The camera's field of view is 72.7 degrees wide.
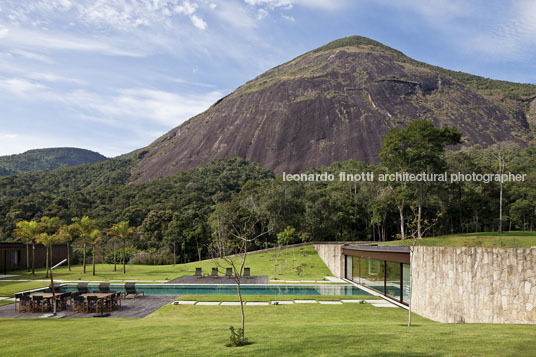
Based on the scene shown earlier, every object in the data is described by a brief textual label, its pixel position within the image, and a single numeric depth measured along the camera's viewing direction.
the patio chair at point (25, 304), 13.52
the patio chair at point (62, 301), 13.97
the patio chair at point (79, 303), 13.60
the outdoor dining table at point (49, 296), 13.62
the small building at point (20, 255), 28.21
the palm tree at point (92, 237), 27.60
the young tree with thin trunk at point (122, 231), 28.32
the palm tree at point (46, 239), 25.50
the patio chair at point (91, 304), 13.36
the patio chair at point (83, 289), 16.17
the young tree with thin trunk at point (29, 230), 25.85
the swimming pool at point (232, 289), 18.67
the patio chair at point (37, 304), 13.49
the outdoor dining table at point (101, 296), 13.23
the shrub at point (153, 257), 36.69
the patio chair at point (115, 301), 14.12
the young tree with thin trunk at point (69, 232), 28.29
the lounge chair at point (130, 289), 16.69
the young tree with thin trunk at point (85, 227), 26.81
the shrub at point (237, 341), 7.25
